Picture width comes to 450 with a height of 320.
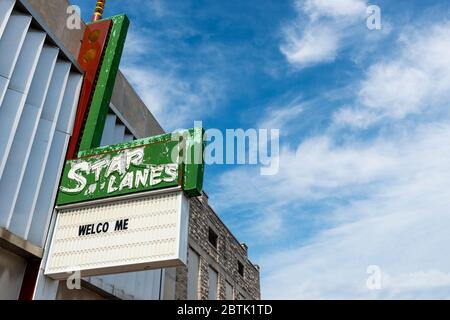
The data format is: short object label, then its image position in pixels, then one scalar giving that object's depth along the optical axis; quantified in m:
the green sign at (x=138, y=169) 7.98
